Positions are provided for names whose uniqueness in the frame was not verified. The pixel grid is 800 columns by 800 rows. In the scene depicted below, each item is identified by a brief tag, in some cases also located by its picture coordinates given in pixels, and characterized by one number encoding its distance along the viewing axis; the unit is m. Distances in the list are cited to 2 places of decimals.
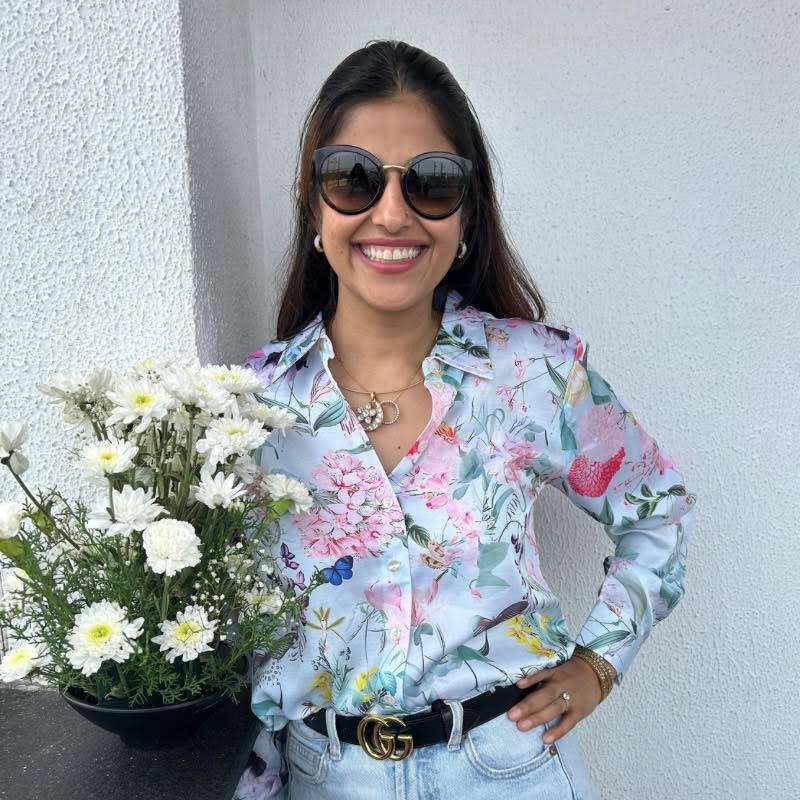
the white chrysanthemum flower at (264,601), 1.20
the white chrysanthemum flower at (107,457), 0.99
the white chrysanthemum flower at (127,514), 1.00
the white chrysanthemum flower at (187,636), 1.06
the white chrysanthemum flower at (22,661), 1.06
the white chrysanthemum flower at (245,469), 1.13
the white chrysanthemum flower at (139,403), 1.02
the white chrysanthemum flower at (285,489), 1.18
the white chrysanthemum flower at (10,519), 1.04
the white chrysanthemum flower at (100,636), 1.00
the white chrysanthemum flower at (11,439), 1.05
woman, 1.41
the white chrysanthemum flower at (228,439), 1.05
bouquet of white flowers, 1.02
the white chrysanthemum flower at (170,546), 0.99
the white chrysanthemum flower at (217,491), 1.05
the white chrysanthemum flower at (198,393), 1.04
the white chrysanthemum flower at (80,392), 1.09
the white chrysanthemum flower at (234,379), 1.12
